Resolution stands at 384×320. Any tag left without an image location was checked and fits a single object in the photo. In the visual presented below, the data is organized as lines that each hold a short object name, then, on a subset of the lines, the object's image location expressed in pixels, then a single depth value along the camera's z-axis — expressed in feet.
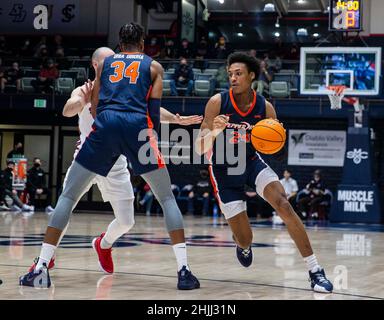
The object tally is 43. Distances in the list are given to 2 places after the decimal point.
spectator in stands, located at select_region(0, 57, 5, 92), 77.67
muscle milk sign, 64.54
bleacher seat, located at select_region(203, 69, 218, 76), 72.90
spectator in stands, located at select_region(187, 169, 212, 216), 72.49
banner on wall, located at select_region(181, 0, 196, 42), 85.30
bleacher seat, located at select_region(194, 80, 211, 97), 71.46
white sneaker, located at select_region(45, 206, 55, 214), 67.70
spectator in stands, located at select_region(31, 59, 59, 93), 76.27
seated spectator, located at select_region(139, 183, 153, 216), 73.41
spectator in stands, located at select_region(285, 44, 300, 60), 77.71
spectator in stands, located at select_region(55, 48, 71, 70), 78.89
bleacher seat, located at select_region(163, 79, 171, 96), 72.38
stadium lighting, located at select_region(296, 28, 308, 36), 88.94
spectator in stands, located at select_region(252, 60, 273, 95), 69.21
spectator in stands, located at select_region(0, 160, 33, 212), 67.26
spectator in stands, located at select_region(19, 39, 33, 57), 86.18
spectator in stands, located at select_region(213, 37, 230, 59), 79.66
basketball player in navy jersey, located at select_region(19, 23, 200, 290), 19.20
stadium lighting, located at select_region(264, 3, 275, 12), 90.22
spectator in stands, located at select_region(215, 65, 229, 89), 71.46
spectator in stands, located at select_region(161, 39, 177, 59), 79.71
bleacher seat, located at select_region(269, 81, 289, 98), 70.03
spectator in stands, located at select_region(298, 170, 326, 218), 68.69
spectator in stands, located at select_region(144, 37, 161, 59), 81.38
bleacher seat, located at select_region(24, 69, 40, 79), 79.20
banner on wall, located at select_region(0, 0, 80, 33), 88.79
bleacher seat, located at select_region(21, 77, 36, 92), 76.79
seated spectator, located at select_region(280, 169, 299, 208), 68.90
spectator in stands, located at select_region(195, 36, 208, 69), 75.66
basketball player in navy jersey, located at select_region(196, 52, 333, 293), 20.61
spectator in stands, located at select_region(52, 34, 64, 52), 84.43
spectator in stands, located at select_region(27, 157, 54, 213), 71.72
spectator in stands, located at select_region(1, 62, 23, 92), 78.43
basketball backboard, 61.05
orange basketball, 21.53
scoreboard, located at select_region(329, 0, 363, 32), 61.57
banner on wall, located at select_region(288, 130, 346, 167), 74.54
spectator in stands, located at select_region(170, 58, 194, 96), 73.36
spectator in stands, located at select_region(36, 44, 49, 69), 78.79
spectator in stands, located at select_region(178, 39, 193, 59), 79.30
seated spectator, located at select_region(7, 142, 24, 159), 76.15
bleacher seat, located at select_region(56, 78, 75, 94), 75.05
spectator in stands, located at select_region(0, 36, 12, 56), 84.91
